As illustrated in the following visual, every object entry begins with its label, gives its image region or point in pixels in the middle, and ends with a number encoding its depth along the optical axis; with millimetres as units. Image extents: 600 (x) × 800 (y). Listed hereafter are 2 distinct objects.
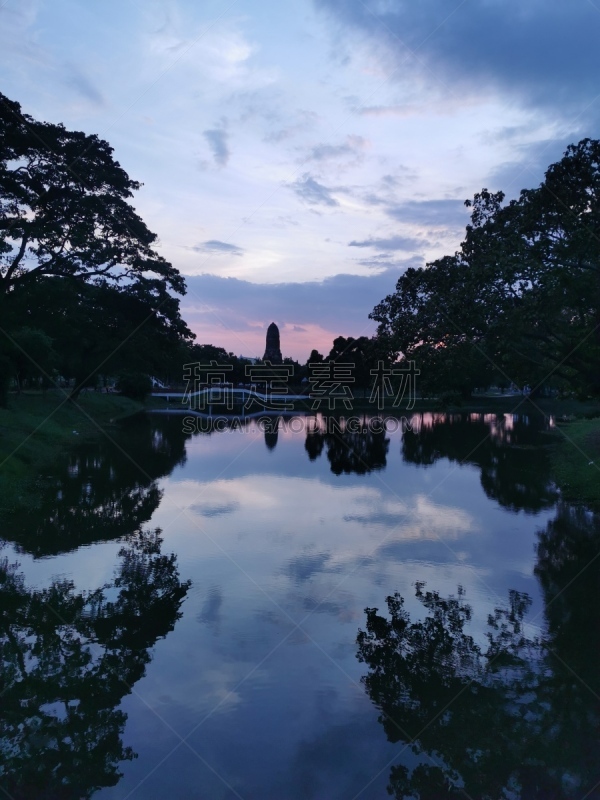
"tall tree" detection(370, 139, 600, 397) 13148
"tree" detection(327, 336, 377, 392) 79875
